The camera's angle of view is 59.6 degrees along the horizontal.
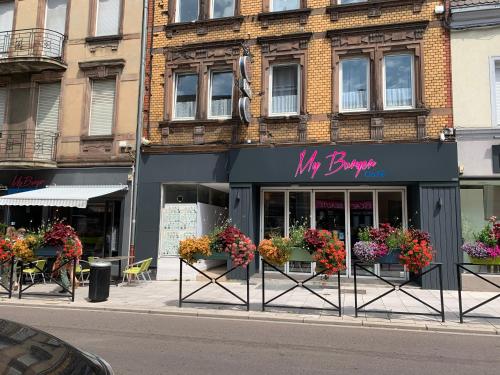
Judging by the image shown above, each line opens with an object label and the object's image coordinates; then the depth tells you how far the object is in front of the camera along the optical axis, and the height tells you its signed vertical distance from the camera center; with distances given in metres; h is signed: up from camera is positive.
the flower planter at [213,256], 9.29 -0.59
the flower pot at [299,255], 9.06 -0.51
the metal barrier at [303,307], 8.75 -1.58
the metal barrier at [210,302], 9.37 -1.61
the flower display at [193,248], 9.23 -0.41
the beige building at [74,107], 14.51 +4.13
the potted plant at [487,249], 8.41 -0.29
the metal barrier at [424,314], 8.17 -1.53
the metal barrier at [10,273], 10.44 -1.17
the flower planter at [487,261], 8.48 -0.54
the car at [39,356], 2.31 -0.74
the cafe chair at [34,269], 12.00 -1.21
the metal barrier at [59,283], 10.17 -1.38
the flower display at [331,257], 8.62 -0.51
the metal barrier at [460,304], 8.03 -1.32
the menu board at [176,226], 13.96 +0.07
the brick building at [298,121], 12.32 +3.31
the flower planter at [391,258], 8.57 -0.51
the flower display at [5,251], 10.60 -0.63
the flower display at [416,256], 8.29 -0.44
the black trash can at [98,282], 9.93 -1.26
